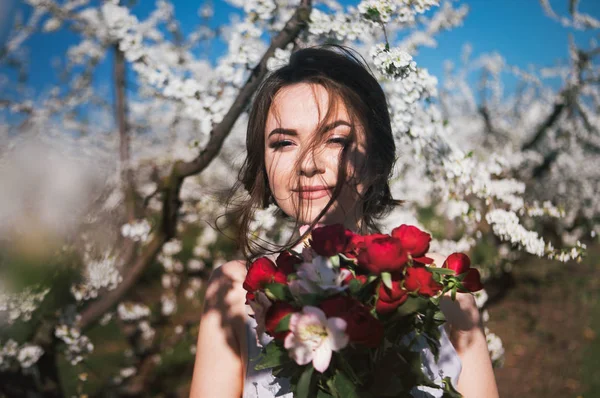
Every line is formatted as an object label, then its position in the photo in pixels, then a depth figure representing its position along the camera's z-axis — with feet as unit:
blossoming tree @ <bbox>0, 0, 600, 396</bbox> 2.66
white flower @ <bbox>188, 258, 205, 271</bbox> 17.09
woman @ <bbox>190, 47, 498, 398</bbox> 2.02
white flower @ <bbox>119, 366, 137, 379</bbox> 4.54
